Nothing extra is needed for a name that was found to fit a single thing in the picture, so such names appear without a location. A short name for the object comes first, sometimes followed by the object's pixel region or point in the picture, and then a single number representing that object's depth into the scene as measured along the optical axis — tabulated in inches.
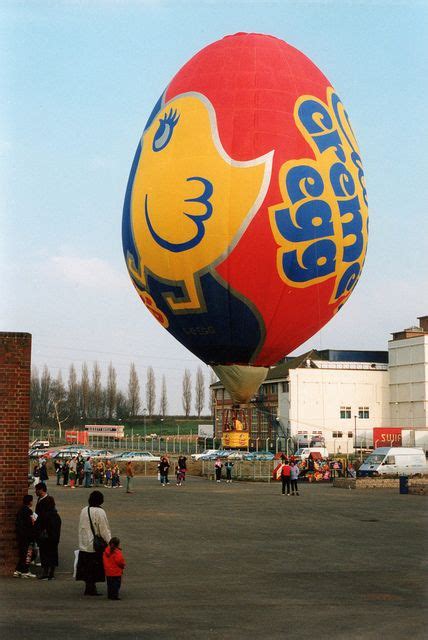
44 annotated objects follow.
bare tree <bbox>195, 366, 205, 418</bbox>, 6592.0
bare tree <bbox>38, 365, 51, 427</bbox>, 6535.4
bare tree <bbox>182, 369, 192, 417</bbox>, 6642.7
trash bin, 1477.6
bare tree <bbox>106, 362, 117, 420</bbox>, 6328.7
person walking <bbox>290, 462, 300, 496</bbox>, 1387.8
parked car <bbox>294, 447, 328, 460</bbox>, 2696.9
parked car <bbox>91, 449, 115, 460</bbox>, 3130.9
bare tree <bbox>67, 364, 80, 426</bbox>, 6328.7
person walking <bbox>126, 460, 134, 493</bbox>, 1520.7
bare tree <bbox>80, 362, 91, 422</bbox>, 6324.8
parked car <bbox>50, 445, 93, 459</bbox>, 3157.0
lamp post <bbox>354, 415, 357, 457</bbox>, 3338.6
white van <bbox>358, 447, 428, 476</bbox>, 1937.7
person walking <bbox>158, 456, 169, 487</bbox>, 1740.4
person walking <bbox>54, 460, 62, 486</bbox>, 1830.7
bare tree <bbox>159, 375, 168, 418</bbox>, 6501.0
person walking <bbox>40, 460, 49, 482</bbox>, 1503.3
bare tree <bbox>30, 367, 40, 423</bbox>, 6535.4
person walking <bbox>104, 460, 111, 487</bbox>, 1766.2
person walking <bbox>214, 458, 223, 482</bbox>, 1903.3
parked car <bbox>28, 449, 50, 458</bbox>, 3331.7
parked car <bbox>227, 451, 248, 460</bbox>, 2822.8
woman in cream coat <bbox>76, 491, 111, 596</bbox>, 548.1
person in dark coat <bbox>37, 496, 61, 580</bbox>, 605.9
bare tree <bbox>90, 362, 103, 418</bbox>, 6402.6
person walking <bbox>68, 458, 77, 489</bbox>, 1731.4
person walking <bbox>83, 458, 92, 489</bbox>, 1707.8
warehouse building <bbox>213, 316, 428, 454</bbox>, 3604.8
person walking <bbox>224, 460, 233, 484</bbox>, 1881.5
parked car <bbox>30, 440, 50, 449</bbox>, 4356.3
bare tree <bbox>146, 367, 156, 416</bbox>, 6451.8
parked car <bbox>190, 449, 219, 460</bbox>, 3075.5
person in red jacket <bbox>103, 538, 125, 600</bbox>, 532.7
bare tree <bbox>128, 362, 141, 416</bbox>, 6353.3
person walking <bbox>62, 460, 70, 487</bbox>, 1769.4
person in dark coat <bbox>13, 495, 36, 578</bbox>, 609.0
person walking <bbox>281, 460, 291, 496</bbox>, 1387.8
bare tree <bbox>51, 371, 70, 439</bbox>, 6417.3
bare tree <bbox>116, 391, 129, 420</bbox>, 6579.7
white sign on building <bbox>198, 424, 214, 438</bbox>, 4527.6
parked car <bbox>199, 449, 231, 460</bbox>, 2987.2
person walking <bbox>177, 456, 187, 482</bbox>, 1736.0
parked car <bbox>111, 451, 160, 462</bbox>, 2898.6
